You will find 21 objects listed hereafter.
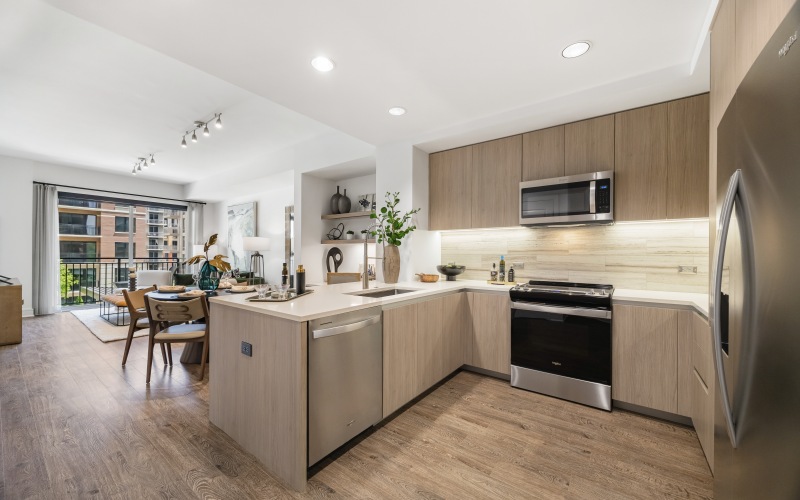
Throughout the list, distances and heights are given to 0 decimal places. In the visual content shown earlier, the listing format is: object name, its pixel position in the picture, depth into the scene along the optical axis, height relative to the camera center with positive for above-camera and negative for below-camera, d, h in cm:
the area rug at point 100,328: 448 -116
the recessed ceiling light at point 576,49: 203 +128
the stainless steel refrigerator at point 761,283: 63 -8
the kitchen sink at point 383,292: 275 -36
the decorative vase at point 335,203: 492 +72
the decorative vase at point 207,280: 390 -35
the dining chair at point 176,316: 290 -59
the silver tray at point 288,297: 200 -30
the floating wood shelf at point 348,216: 434 +50
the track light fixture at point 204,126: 375 +159
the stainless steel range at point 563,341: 246 -72
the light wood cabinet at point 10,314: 409 -80
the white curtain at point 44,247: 582 +7
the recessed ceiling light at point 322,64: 214 +125
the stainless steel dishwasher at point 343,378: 169 -73
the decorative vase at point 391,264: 319 -13
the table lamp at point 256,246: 626 +8
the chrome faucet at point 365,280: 274 -25
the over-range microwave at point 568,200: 265 +43
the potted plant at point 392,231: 320 +20
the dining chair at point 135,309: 327 -60
